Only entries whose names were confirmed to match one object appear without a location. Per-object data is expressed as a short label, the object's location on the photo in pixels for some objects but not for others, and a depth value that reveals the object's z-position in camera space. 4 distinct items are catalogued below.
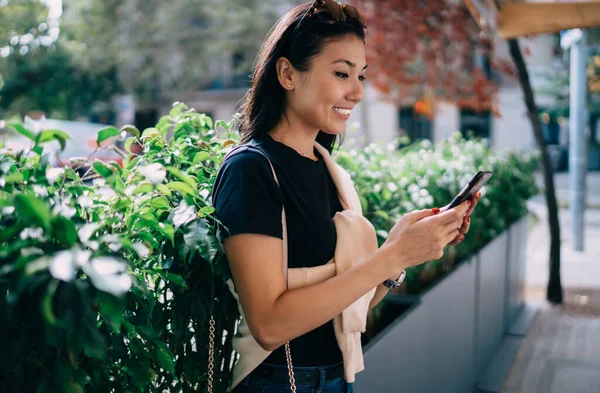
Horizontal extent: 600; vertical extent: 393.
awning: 4.96
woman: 1.39
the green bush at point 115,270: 0.98
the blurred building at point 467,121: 28.17
